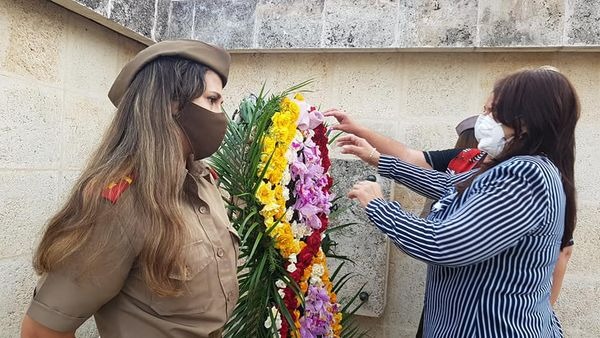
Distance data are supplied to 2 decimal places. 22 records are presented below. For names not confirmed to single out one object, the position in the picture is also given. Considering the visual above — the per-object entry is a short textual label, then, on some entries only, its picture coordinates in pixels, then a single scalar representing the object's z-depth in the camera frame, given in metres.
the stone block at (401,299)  2.97
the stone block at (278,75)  3.12
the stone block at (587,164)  2.73
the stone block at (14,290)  2.11
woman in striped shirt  1.54
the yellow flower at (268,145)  2.01
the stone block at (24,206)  2.11
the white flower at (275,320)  2.05
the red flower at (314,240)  2.15
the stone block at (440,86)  2.90
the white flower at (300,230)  2.08
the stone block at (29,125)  2.08
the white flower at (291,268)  2.05
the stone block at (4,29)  2.01
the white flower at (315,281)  2.26
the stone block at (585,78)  2.74
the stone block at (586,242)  2.72
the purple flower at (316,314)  2.28
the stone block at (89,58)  2.44
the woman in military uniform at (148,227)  1.28
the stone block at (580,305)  2.71
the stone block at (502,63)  2.80
